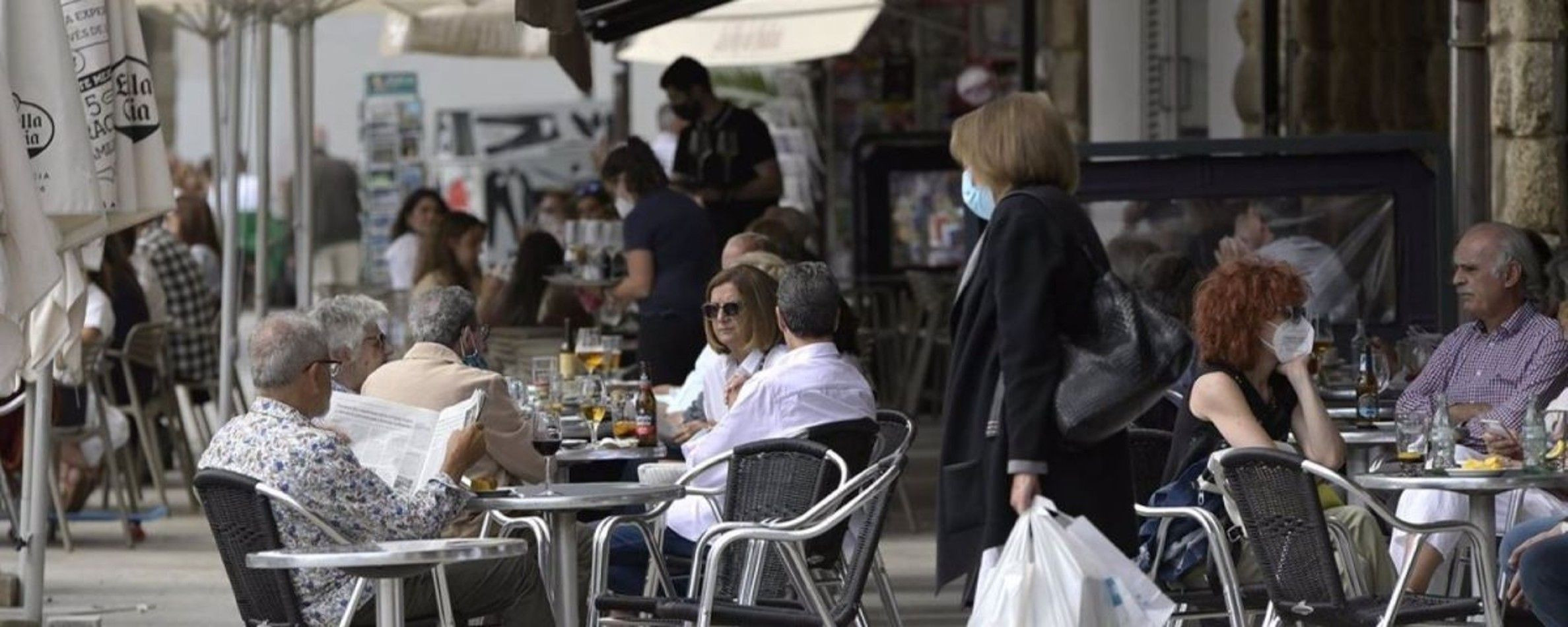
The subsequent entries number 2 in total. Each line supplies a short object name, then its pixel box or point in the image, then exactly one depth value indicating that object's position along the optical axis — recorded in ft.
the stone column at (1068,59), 111.53
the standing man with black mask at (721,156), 91.23
